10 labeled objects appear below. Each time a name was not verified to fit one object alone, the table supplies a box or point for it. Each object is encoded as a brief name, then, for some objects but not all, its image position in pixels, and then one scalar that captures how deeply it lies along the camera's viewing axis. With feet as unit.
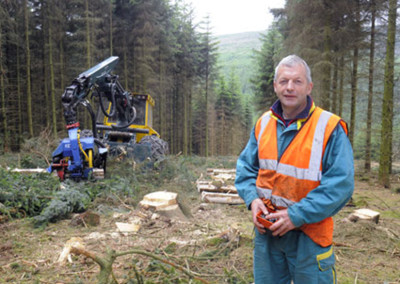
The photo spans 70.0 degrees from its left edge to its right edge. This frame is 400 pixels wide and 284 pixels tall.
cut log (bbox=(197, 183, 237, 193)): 22.44
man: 5.56
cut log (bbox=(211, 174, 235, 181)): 28.00
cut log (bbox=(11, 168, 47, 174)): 19.85
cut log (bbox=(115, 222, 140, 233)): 13.82
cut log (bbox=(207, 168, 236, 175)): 32.12
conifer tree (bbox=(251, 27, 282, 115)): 74.38
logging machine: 18.86
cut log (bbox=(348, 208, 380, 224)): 15.47
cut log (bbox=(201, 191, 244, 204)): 20.57
